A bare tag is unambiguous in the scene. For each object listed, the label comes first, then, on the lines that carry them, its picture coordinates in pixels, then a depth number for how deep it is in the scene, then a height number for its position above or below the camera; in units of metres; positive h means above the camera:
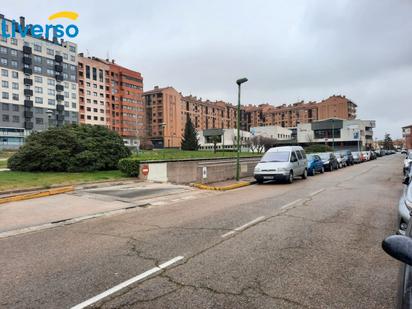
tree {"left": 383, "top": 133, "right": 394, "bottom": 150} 152.50 +1.34
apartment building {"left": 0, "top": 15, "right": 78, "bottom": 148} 73.38 +17.43
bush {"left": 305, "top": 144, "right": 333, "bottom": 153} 51.30 -0.40
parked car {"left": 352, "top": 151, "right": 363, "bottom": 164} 41.67 -1.61
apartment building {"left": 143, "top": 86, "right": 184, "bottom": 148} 118.56 +13.16
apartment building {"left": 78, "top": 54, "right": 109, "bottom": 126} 92.06 +18.70
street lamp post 16.61 +3.66
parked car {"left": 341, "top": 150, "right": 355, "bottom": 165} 35.25 -1.20
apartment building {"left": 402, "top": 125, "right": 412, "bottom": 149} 114.69 +3.27
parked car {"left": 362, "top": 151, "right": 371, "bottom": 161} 48.75 -1.55
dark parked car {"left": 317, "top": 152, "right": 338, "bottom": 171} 25.88 -1.24
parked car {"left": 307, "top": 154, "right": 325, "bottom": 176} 22.02 -1.35
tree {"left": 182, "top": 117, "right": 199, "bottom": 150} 74.75 +2.32
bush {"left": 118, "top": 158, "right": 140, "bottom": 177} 17.39 -0.98
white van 16.25 -0.99
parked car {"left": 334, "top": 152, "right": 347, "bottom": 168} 30.85 -1.39
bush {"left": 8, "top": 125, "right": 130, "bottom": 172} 17.62 -0.10
